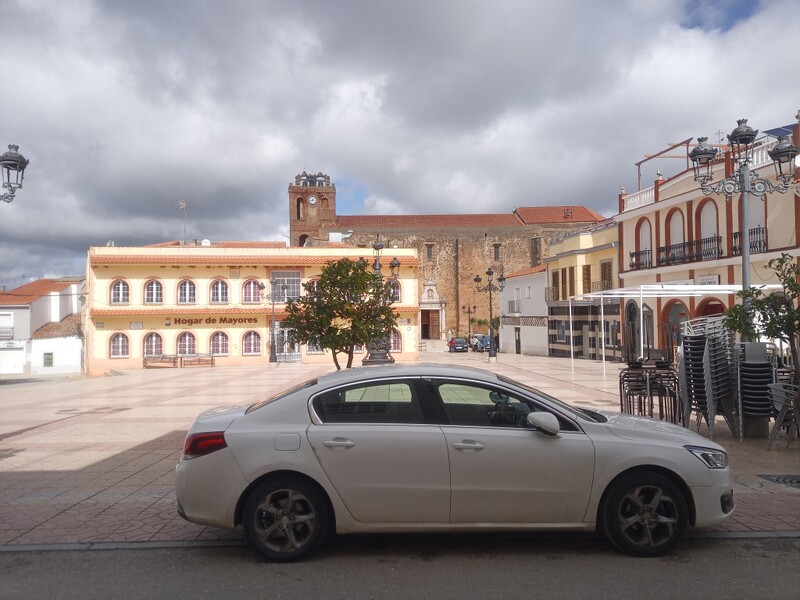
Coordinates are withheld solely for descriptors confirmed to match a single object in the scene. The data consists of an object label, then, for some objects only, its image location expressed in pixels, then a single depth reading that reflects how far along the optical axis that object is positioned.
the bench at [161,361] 32.44
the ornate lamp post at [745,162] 9.66
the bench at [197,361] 32.84
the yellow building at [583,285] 31.97
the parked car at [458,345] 46.28
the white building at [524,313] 40.12
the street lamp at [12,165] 9.55
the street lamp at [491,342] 31.17
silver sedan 4.21
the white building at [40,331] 42.50
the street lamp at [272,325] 32.91
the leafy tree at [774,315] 6.82
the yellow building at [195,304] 32.97
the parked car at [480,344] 48.69
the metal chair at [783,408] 7.68
